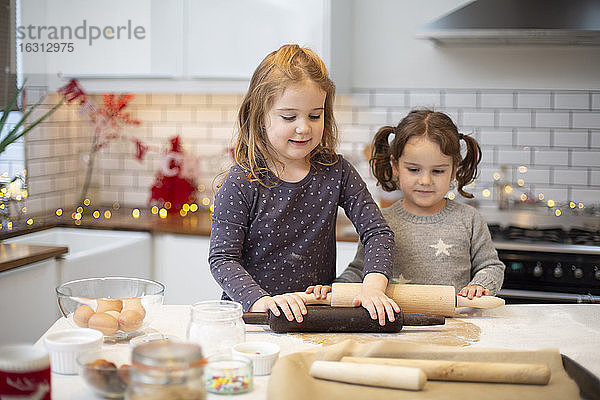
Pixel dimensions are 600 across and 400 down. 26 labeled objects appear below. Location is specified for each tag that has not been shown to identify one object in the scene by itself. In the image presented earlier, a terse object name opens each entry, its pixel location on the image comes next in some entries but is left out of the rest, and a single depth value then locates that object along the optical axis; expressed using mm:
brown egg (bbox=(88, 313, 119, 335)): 1263
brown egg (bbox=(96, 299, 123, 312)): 1286
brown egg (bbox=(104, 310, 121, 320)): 1282
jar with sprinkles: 1057
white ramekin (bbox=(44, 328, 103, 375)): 1136
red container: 919
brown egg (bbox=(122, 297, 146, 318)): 1303
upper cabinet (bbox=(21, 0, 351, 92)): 2924
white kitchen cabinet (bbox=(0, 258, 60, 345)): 2309
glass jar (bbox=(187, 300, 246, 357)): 1146
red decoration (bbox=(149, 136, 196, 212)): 3266
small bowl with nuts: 1019
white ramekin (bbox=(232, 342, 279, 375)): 1138
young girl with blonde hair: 1627
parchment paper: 1038
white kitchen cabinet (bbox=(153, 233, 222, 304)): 2936
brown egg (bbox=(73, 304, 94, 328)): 1278
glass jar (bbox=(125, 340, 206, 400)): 847
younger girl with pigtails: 1829
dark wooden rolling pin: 1349
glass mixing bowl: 1273
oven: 2555
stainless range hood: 2609
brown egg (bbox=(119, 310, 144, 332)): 1284
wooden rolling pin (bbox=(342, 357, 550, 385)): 1096
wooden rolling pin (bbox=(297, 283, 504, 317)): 1447
